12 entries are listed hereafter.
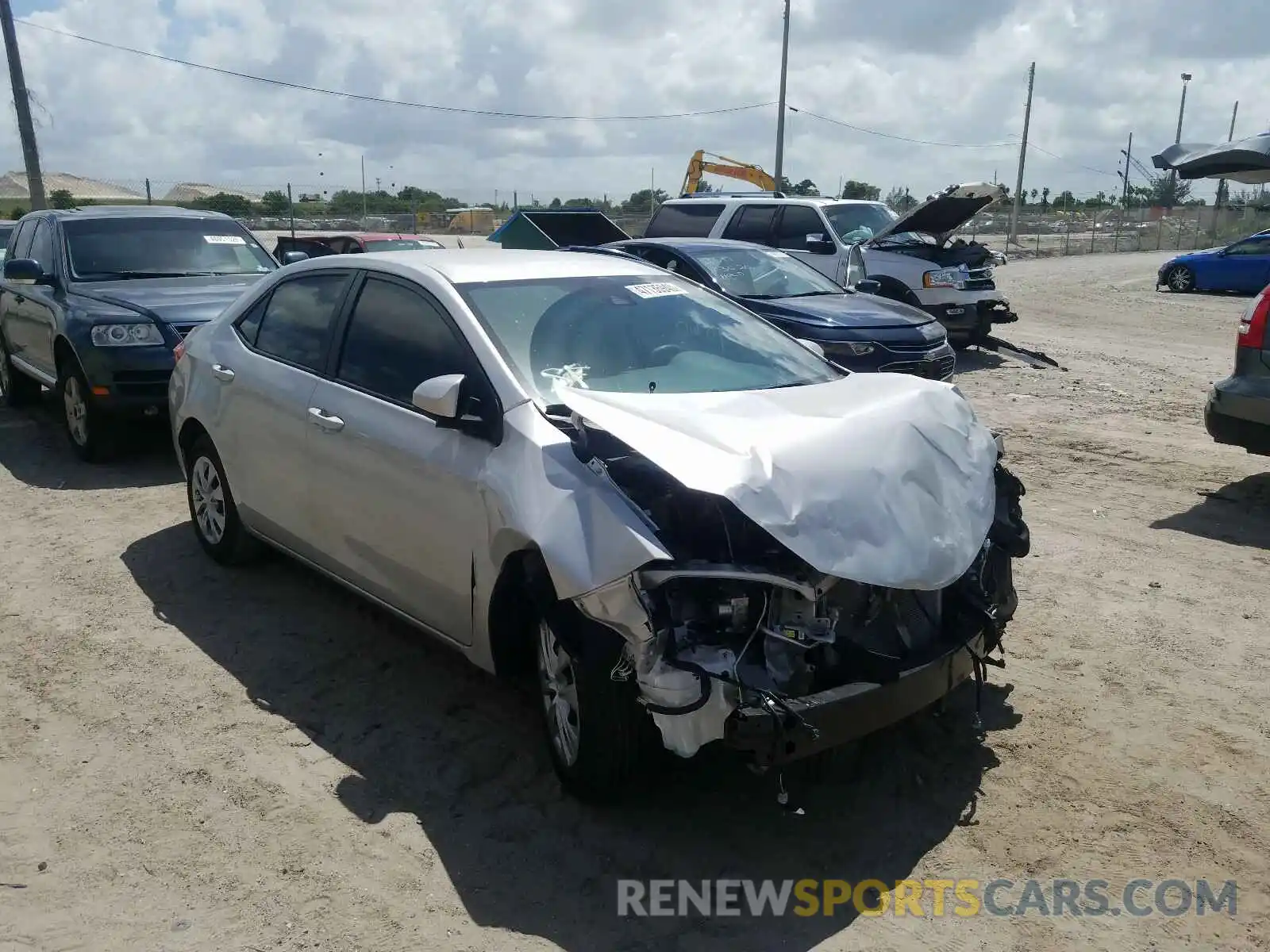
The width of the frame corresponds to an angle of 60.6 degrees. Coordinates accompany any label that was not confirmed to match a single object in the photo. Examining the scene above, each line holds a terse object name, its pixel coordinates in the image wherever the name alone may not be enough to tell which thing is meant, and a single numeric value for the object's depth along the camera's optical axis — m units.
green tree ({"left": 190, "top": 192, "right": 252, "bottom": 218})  34.66
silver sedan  3.20
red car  15.92
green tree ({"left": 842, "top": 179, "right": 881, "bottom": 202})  42.69
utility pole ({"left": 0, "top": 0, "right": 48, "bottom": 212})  21.34
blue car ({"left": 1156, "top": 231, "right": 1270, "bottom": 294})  22.63
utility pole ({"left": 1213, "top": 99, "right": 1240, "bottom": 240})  49.03
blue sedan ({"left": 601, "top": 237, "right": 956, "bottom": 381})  9.67
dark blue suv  7.85
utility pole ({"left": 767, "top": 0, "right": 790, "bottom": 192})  32.62
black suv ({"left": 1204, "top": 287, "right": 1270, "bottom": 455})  6.56
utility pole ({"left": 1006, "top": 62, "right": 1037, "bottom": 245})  45.75
